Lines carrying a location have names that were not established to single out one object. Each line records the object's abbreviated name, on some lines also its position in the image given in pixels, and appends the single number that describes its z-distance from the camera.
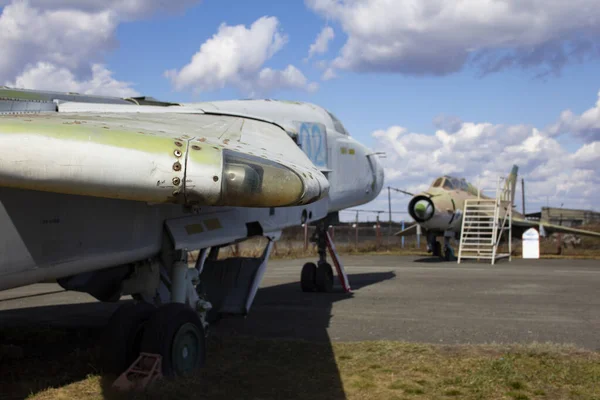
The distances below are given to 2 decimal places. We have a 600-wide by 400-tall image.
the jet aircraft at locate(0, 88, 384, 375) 3.87
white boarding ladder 24.73
